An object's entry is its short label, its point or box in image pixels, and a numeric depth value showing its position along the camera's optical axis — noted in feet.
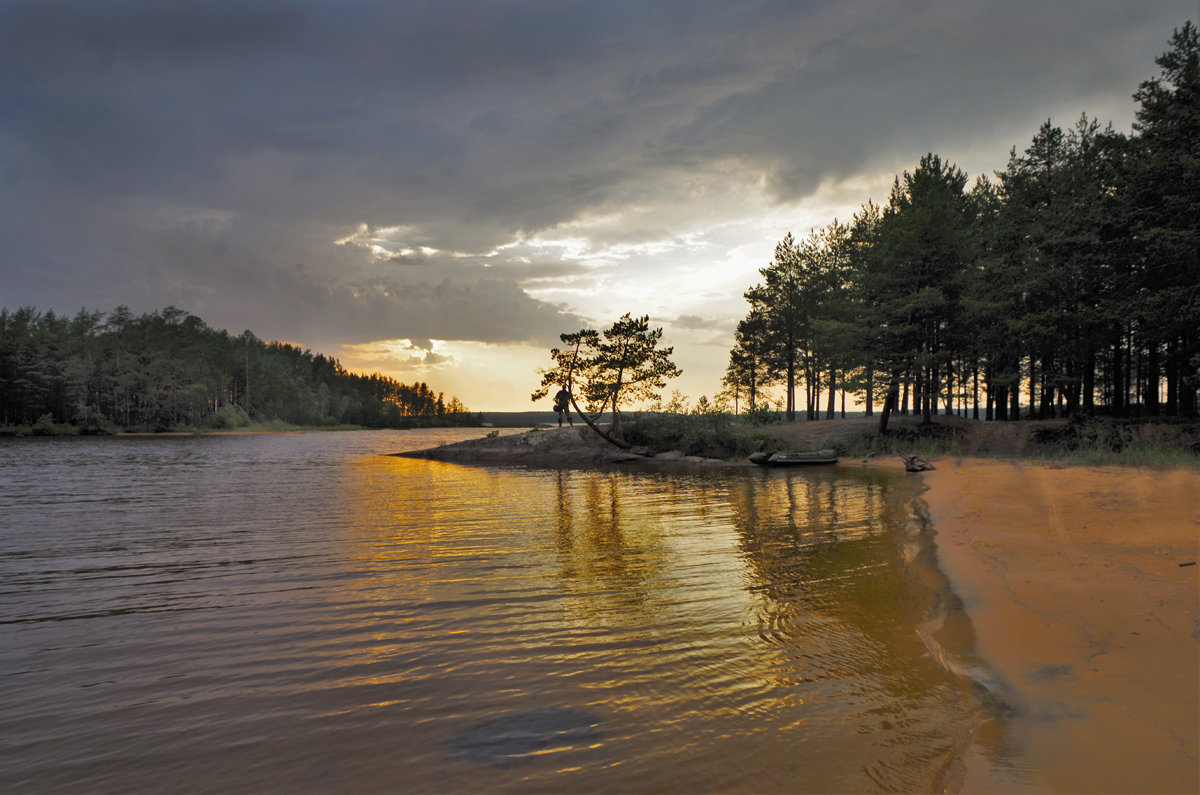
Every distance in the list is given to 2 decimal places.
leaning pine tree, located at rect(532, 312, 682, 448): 108.17
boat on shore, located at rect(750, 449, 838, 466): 94.32
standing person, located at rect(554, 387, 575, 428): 110.11
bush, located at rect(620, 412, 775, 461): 109.60
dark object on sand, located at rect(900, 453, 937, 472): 79.25
